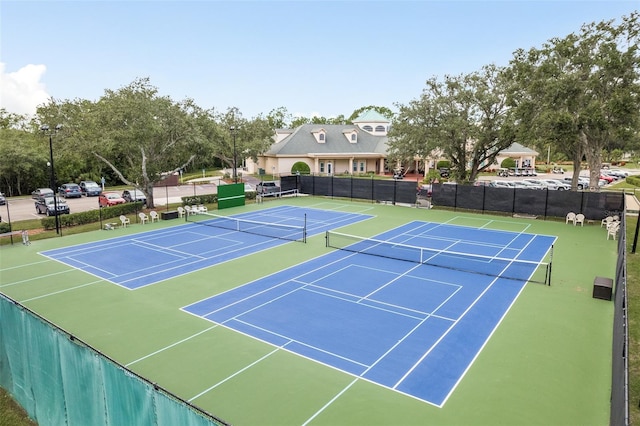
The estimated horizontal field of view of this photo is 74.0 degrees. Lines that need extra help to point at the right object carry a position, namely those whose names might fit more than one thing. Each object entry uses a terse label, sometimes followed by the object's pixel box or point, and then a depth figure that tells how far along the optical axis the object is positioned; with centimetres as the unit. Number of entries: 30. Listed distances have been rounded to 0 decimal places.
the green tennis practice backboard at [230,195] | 3359
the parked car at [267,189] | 3921
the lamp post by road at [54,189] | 2128
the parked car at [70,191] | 4331
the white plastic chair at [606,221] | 2446
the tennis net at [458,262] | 1700
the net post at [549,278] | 1579
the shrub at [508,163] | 6725
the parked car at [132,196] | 3562
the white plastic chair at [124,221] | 2693
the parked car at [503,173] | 6288
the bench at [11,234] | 2354
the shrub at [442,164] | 6358
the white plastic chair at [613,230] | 2294
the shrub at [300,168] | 5684
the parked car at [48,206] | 3155
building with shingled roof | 5925
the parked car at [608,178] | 5324
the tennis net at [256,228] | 2409
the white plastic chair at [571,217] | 2730
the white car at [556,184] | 4379
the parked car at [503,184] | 4241
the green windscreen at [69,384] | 565
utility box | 1421
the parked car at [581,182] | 4466
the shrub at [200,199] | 3356
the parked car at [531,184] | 4392
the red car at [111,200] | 3597
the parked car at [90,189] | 4594
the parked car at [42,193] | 3910
